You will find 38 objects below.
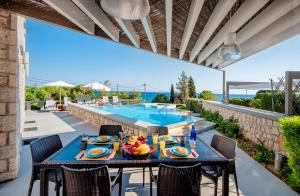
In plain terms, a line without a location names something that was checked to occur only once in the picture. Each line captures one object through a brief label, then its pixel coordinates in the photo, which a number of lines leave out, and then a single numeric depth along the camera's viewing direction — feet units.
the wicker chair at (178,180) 3.99
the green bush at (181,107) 27.23
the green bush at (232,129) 13.79
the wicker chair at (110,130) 7.86
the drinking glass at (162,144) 5.49
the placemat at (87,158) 4.60
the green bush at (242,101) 19.59
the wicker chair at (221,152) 5.41
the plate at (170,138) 6.31
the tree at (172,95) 32.07
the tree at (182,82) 46.96
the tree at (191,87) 42.56
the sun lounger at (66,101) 28.98
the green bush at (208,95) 26.96
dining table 4.33
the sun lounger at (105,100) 30.24
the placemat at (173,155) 4.78
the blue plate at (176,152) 4.83
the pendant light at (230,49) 6.73
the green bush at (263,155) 8.93
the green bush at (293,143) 6.14
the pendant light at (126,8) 3.70
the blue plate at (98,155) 4.70
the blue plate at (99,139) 6.11
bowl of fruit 4.86
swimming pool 20.29
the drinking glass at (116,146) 5.38
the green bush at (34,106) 29.16
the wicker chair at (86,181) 3.83
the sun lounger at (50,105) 27.73
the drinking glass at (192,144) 5.60
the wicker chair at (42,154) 5.13
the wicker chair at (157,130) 7.70
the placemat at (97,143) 6.03
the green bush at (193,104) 23.78
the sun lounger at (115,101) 31.61
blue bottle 5.97
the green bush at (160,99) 35.50
